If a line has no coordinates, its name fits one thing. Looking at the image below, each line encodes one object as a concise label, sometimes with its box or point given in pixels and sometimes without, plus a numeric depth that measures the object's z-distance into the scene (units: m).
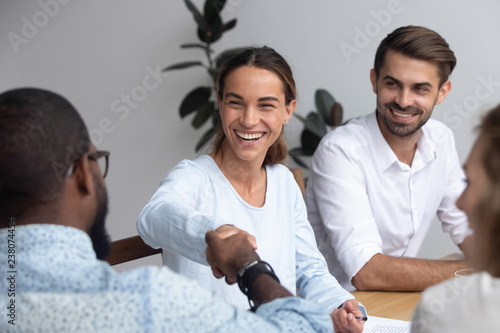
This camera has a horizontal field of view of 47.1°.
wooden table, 1.59
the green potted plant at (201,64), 3.30
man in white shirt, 2.20
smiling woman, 1.71
